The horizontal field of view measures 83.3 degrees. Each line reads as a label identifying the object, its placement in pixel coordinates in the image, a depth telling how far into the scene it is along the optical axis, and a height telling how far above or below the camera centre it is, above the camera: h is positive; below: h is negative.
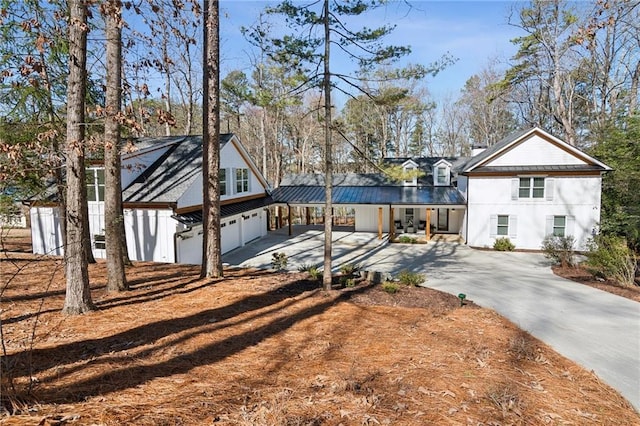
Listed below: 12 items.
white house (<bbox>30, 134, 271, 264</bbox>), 14.44 -0.57
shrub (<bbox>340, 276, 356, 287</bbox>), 10.00 -2.50
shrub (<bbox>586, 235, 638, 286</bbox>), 12.12 -2.40
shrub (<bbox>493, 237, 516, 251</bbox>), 19.48 -2.82
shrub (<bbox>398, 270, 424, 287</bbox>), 10.59 -2.56
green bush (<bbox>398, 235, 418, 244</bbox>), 21.22 -2.76
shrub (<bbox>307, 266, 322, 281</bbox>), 10.68 -2.42
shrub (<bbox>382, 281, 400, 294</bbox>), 9.52 -2.51
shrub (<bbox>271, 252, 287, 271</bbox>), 12.81 -2.46
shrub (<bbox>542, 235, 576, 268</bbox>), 15.11 -2.55
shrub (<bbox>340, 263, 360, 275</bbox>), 11.27 -2.42
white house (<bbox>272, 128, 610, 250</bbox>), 18.97 -0.22
